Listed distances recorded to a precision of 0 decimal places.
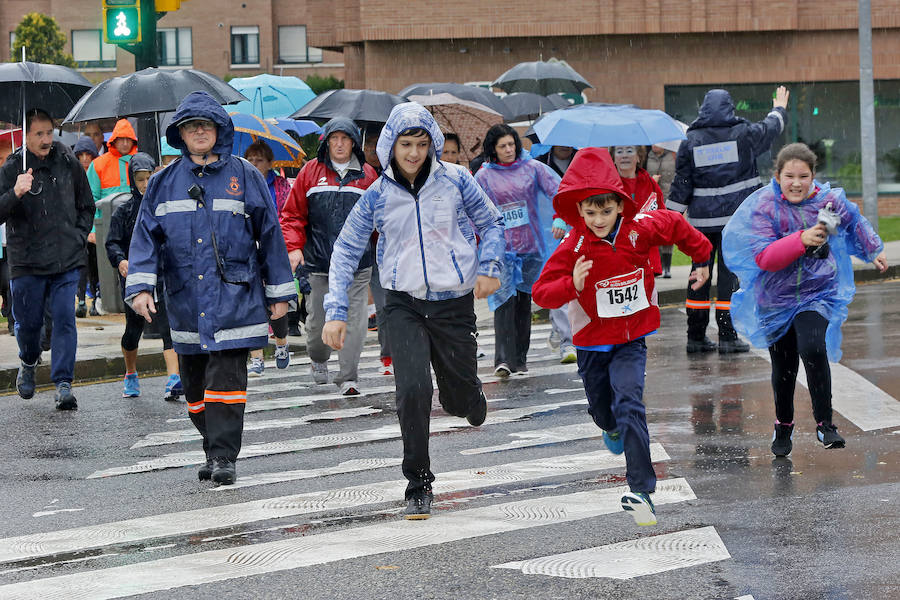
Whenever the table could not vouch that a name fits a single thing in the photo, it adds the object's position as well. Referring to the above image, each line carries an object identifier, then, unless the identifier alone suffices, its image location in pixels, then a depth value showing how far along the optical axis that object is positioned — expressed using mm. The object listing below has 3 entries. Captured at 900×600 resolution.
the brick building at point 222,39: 62000
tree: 53562
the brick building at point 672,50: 34469
